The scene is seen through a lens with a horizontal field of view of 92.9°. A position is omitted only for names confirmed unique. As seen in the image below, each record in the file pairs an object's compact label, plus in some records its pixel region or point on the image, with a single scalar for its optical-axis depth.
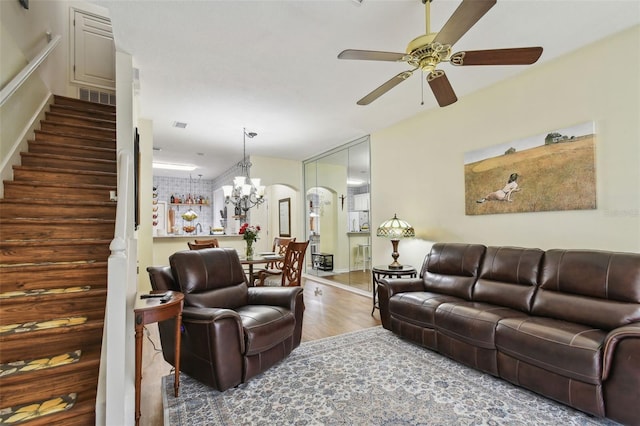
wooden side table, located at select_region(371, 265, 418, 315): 3.96
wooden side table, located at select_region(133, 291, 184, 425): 1.96
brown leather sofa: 1.87
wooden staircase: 1.73
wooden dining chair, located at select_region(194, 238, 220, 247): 5.28
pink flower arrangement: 4.49
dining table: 4.32
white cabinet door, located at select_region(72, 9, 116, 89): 4.62
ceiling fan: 1.82
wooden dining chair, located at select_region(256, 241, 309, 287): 4.43
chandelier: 4.93
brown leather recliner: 2.25
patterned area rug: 1.98
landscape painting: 2.83
